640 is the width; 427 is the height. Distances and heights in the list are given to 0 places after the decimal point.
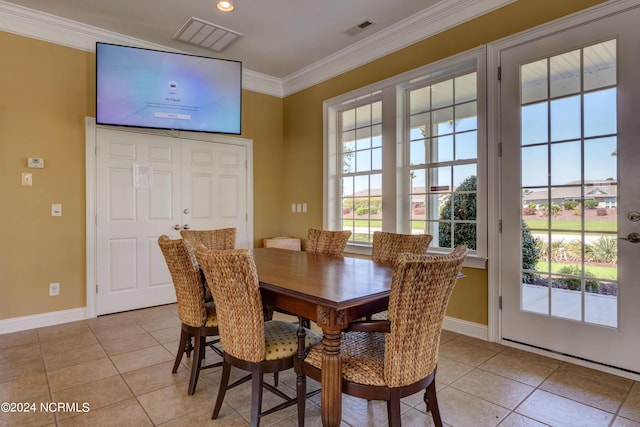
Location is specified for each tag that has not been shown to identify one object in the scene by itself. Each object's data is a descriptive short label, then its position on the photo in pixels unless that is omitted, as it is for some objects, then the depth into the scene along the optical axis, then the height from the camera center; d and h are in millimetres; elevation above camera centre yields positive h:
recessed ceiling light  3139 +1864
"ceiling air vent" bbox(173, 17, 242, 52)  3525 +1873
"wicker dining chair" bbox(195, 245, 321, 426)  1616 -519
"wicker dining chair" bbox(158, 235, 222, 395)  2104 -507
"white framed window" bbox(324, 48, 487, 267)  3201 +598
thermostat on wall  3393 +506
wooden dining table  1492 -360
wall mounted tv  3400 +1270
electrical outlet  3525 -734
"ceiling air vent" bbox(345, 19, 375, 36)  3518 +1893
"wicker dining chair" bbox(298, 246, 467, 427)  1395 -495
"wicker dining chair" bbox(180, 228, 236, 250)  3115 -202
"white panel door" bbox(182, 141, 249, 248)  4383 +357
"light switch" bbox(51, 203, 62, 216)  3519 +61
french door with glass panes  2357 +163
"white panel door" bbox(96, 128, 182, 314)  3807 +0
